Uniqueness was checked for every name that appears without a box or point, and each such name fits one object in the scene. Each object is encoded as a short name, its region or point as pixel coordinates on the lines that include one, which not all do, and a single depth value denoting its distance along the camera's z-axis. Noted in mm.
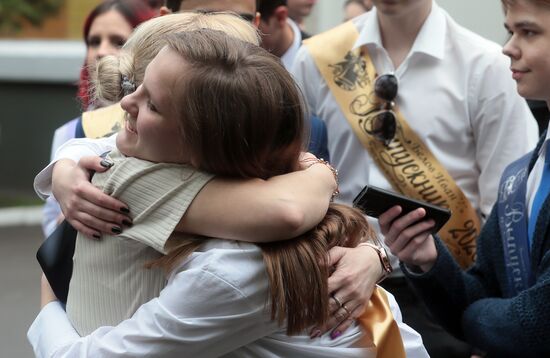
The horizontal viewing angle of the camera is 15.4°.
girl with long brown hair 3157
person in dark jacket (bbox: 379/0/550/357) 3599
